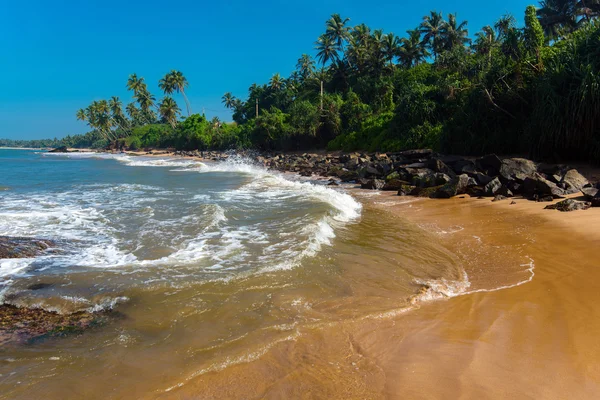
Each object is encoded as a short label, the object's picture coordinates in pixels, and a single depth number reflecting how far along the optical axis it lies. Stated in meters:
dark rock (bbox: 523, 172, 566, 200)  11.25
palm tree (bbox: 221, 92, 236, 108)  90.28
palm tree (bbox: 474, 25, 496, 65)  36.67
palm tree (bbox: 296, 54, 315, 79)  67.88
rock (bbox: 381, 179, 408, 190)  15.89
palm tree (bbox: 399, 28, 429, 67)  47.66
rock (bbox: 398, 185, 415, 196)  14.42
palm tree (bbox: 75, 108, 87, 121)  97.50
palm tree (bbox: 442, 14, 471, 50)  46.91
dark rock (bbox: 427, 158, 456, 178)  16.01
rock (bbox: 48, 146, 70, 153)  98.79
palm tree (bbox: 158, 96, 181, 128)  85.94
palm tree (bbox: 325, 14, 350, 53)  53.47
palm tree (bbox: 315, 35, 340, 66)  53.50
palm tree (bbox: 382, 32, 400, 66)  48.03
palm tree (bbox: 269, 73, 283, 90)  67.50
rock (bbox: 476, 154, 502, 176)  14.75
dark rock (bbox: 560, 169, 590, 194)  11.63
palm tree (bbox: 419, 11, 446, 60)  47.34
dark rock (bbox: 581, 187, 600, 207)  9.48
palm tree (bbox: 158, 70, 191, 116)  80.12
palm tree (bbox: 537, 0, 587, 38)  41.06
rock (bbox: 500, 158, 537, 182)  13.07
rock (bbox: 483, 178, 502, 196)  12.45
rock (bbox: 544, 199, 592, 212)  9.34
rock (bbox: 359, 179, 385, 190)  16.45
